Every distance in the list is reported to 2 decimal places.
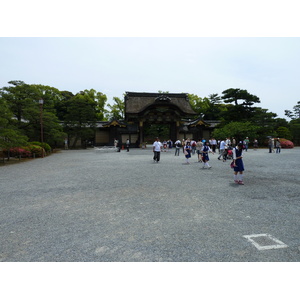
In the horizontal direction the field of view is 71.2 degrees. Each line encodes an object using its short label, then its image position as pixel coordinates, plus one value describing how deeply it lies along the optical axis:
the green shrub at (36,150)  18.39
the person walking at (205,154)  10.32
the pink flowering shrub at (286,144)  30.80
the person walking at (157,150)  13.16
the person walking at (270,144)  21.45
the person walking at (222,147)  15.38
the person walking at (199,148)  13.84
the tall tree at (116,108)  52.97
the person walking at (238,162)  6.95
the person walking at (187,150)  12.29
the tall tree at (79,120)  32.06
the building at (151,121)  31.95
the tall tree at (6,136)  12.92
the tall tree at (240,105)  33.25
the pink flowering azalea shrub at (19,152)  17.00
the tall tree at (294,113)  53.28
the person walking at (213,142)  20.41
